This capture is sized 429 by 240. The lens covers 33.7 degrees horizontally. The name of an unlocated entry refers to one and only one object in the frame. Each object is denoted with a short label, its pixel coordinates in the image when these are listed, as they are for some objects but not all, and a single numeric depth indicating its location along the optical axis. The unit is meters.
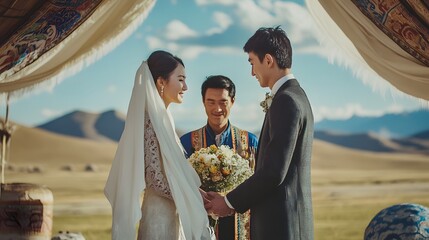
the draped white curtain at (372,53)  4.34
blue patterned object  3.78
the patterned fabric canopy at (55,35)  4.36
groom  3.08
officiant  4.54
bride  3.47
